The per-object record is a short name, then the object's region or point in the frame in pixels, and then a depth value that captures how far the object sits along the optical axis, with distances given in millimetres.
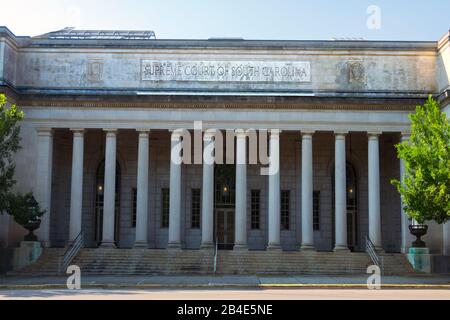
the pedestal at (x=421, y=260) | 34281
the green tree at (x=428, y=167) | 29906
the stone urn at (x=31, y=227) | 35000
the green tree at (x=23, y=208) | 32906
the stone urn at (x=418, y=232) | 34688
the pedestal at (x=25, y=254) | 34594
